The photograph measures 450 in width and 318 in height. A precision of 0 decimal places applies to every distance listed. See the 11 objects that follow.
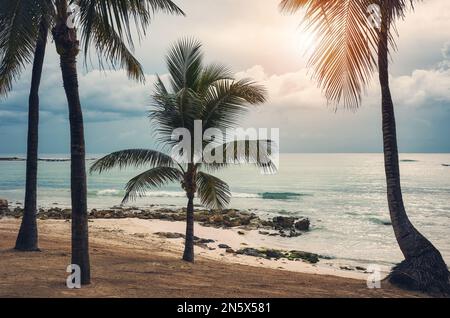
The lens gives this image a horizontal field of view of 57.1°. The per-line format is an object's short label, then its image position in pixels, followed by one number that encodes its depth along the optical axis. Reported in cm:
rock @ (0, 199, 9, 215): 3171
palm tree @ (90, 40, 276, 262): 1131
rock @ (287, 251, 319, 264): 1784
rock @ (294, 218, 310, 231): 2752
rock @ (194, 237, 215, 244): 2090
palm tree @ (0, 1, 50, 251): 1085
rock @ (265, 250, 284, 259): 1811
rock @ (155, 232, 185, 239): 2191
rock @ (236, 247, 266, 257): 1840
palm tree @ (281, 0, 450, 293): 697
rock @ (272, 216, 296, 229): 2786
